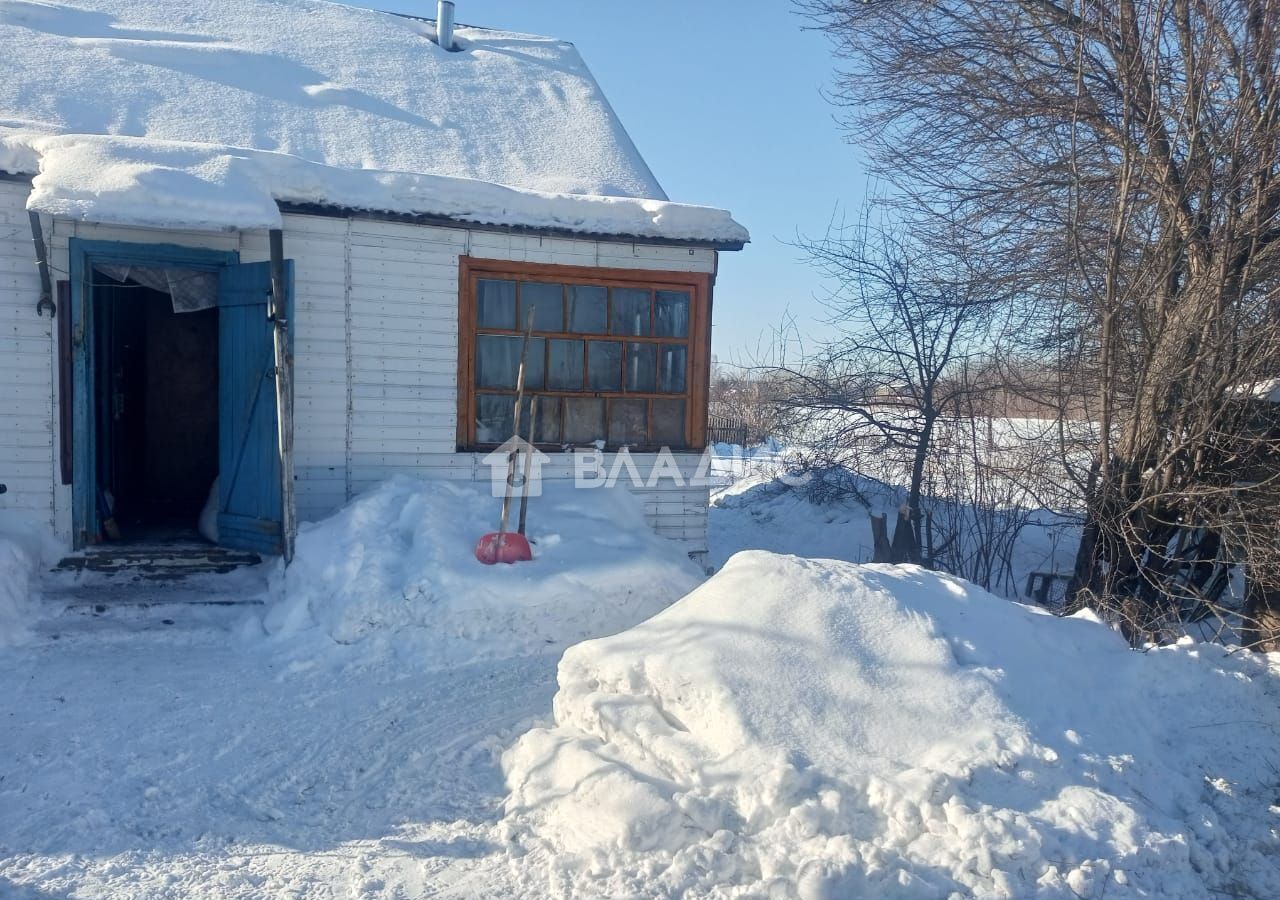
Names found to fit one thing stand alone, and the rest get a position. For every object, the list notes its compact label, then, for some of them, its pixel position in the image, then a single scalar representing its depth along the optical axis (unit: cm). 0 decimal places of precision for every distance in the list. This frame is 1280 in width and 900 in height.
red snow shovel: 697
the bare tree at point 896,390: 973
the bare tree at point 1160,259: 597
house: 699
